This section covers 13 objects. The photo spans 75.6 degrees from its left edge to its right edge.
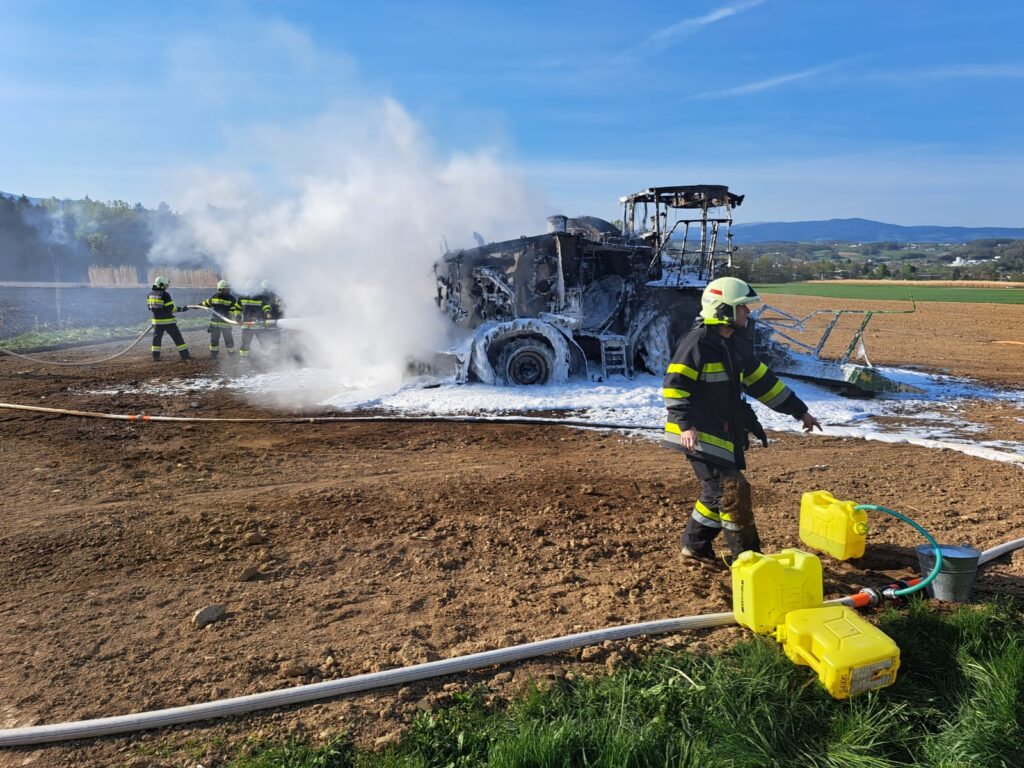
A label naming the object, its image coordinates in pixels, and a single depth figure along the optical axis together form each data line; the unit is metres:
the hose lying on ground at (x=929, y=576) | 3.72
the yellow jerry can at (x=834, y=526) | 4.37
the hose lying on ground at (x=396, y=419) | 9.03
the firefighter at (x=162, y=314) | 14.61
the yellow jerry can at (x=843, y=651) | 2.93
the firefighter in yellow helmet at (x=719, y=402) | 4.18
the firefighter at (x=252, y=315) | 14.98
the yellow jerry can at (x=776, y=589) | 3.42
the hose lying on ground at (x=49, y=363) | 14.15
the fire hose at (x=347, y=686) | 2.80
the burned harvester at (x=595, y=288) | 11.54
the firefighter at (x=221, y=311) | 15.31
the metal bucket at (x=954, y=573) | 3.88
